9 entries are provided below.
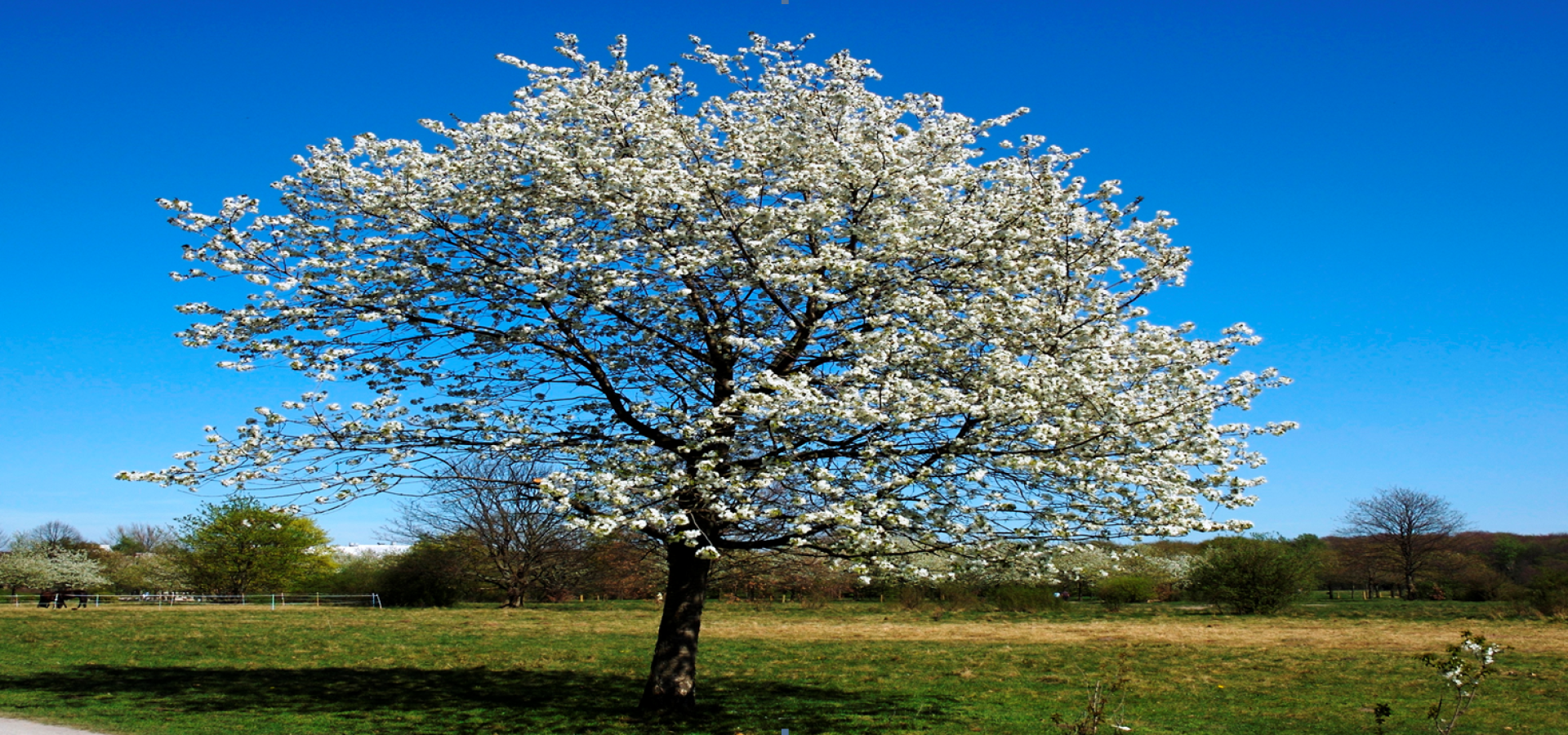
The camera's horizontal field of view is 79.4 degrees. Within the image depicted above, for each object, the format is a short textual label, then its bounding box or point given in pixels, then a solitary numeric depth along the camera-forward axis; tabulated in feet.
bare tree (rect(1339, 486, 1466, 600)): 236.84
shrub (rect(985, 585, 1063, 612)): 151.64
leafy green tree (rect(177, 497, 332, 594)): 203.31
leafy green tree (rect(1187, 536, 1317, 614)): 141.49
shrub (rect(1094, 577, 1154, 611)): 164.96
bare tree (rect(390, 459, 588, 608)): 168.76
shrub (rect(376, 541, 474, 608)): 173.58
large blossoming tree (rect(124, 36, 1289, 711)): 35.14
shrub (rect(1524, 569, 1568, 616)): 137.08
